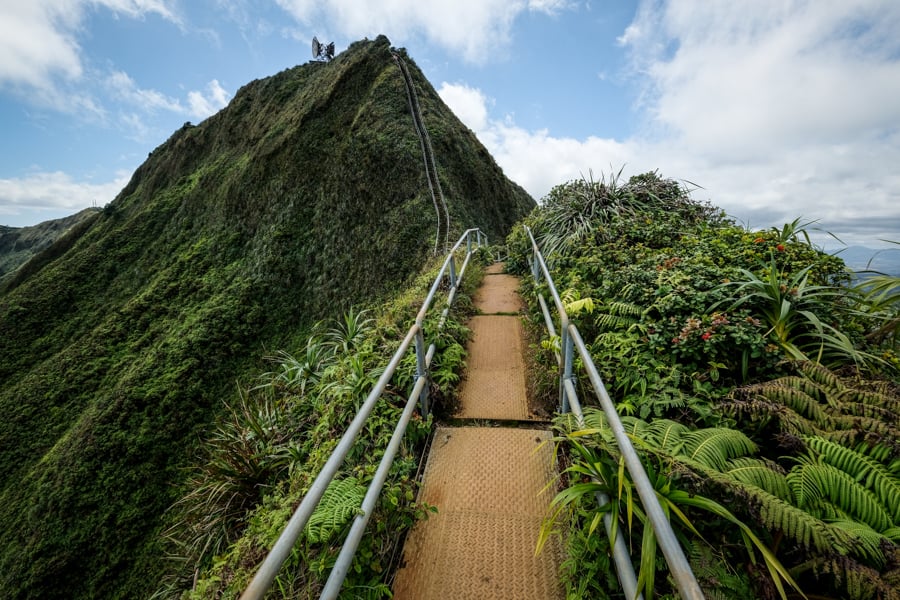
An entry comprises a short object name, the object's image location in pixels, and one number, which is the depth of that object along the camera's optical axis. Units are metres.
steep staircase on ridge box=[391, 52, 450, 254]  15.95
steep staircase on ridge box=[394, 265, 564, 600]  2.05
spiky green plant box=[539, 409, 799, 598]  1.48
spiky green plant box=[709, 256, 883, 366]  2.93
